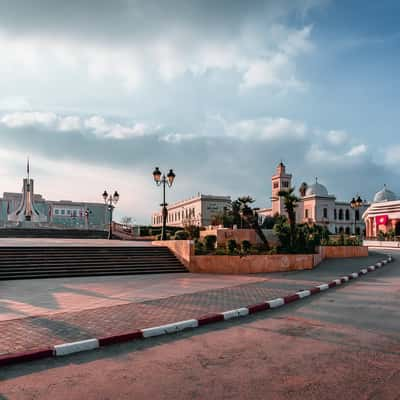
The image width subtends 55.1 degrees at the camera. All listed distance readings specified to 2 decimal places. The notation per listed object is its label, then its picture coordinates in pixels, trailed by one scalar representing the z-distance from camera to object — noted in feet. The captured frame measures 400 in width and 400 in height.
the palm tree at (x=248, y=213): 71.26
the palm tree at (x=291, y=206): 65.46
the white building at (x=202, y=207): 319.27
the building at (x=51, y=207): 222.69
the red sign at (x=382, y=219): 212.64
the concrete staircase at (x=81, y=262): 49.80
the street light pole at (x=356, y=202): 126.82
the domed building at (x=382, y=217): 210.34
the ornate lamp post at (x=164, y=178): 71.49
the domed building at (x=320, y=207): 279.90
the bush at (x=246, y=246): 60.64
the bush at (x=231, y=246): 58.87
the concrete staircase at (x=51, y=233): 131.13
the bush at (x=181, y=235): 78.89
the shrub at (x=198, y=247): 58.90
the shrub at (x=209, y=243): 62.23
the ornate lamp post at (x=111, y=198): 110.83
